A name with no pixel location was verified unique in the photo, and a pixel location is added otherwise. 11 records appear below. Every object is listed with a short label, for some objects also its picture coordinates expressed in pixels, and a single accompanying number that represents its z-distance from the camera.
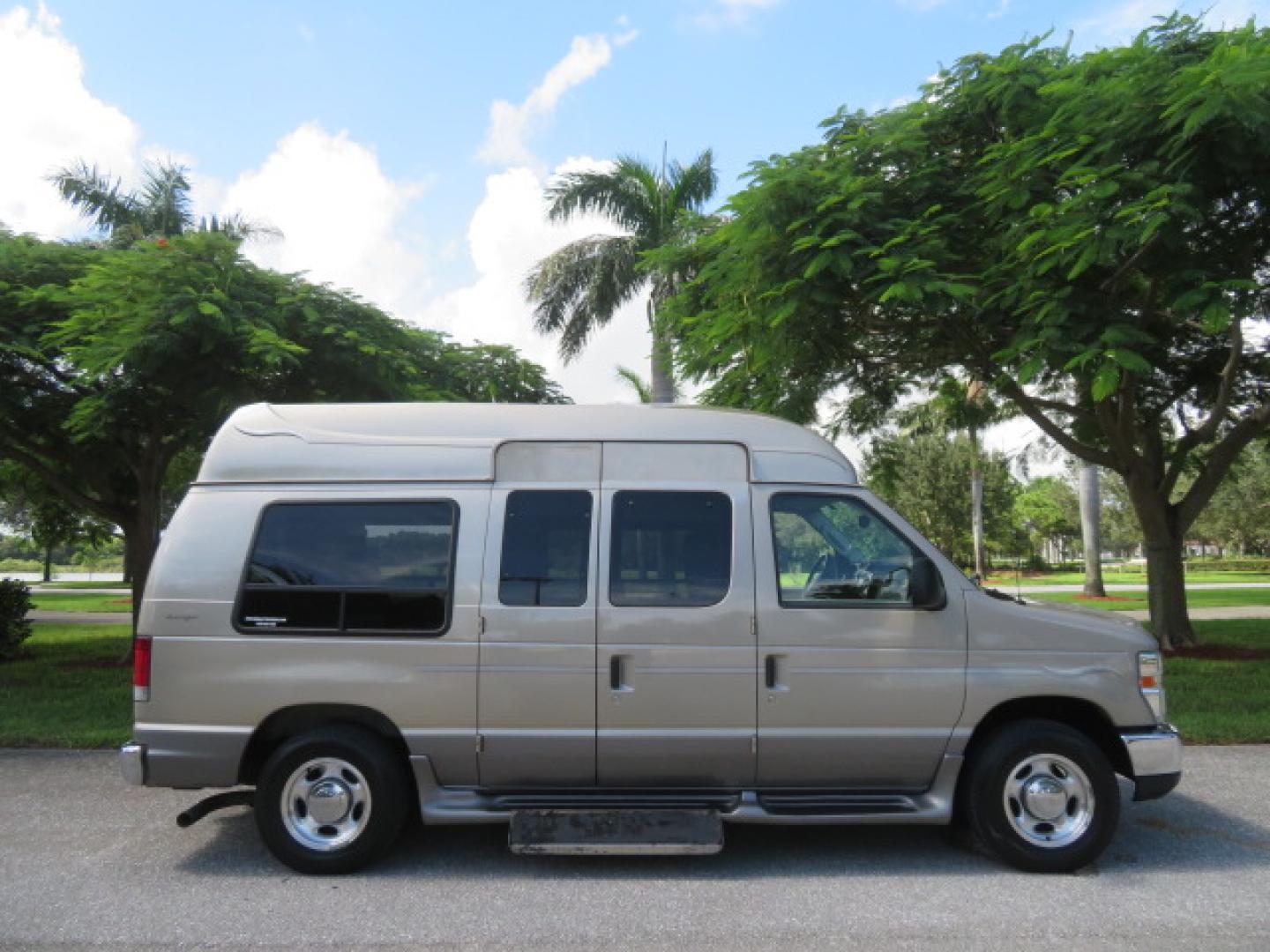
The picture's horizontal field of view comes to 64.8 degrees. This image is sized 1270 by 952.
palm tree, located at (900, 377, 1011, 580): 17.00
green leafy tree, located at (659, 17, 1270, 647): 9.12
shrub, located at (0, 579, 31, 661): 16.11
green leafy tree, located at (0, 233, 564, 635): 10.44
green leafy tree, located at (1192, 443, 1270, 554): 54.00
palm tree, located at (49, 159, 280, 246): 21.61
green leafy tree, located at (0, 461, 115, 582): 19.00
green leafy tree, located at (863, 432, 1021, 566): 43.69
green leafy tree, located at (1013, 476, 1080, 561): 67.44
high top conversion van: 5.34
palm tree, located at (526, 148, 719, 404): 22.95
